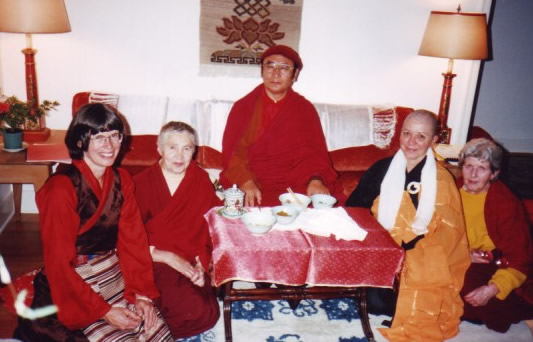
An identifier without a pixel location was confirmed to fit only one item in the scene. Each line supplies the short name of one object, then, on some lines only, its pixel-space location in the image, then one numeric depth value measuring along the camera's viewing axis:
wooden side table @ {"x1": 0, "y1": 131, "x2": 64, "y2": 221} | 2.70
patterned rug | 2.38
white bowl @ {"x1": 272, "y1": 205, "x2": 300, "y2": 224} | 2.06
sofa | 3.30
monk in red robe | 3.00
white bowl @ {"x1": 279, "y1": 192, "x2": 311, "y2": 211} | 2.29
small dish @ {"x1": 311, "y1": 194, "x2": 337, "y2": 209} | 2.32
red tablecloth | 1.87
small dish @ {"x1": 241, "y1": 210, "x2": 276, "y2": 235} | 1.95
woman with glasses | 1.75
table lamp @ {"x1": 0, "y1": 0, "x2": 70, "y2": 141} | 2.74
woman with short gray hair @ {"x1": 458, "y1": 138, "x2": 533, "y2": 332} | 2.41
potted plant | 2.79
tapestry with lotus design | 3.46
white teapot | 2.18
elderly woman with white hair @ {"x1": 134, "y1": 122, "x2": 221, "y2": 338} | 2.16
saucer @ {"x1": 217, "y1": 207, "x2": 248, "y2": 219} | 2.13
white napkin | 2.01
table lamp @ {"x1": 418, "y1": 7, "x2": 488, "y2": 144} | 3.32
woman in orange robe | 2.33
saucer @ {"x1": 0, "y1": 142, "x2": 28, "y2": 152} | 2.87
